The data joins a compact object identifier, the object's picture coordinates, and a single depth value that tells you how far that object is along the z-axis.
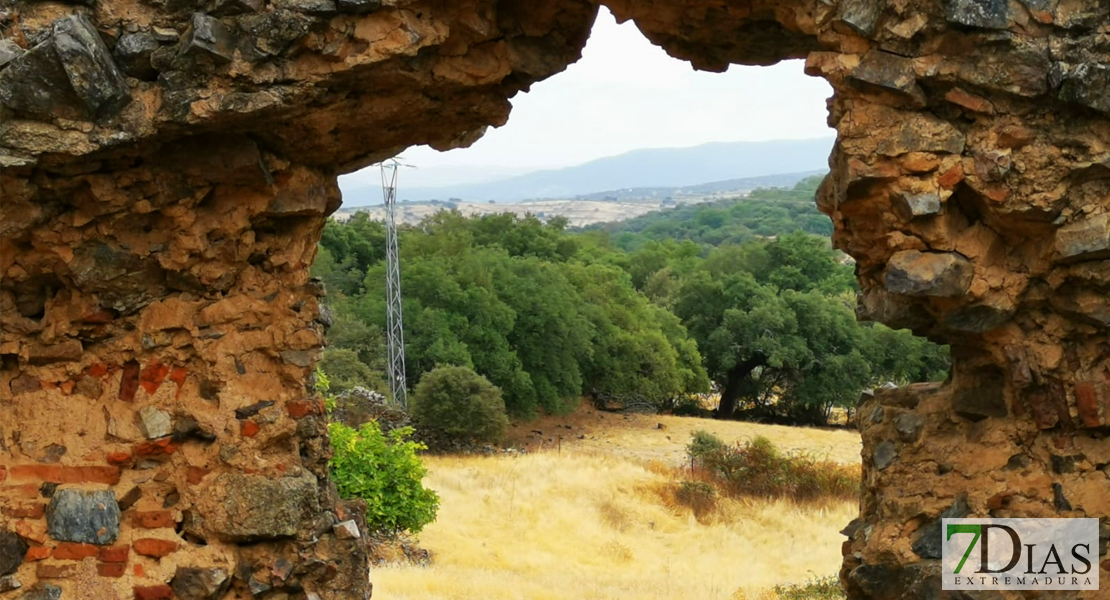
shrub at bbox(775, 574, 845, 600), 10.68
